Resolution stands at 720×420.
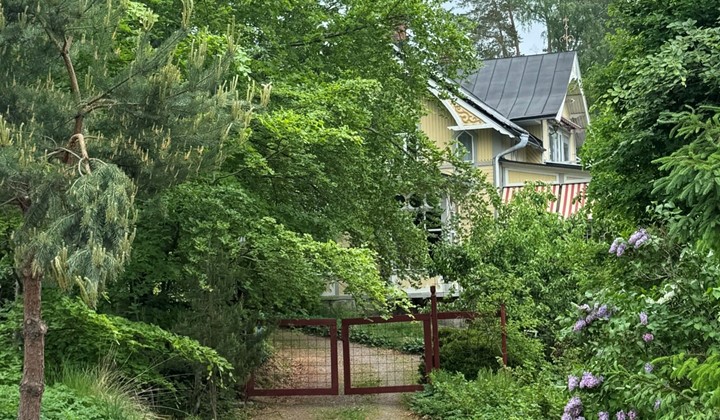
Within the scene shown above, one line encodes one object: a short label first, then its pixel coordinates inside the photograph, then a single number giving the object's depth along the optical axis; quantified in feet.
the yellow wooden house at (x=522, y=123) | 74.69
